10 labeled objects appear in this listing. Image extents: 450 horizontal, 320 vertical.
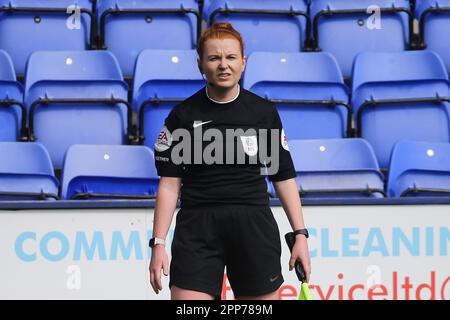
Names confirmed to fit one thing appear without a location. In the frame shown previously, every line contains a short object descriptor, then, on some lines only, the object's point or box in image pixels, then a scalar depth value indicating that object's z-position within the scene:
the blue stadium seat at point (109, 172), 9.93
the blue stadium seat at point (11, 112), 11.36
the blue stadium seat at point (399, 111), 11.51
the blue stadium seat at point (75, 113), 11.38
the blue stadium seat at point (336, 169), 10.12
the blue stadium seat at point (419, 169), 10.16
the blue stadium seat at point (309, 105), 11.30
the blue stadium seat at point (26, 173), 9.94
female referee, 6.76
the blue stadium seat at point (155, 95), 11.32
